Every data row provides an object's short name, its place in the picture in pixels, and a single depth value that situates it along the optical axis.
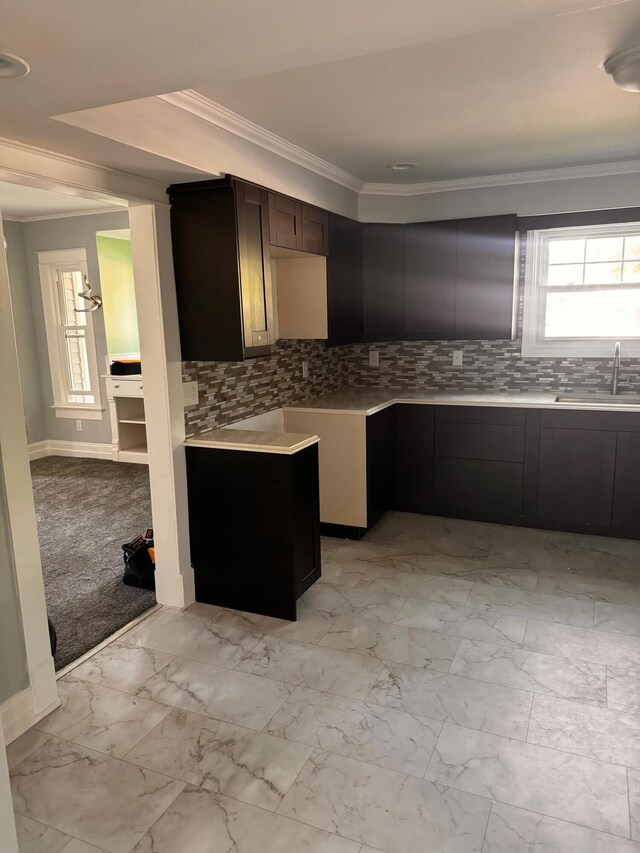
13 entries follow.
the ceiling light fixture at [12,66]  1.44
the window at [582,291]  4.26
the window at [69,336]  6.24
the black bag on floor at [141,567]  3.46
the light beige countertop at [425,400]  3.93
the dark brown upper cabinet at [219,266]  2.86
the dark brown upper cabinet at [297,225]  3.25
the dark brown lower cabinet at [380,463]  4.04
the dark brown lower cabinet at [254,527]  2.96
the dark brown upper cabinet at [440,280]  4.35
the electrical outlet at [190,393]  3.12
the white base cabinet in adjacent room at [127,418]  6.03
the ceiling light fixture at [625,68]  2.26
